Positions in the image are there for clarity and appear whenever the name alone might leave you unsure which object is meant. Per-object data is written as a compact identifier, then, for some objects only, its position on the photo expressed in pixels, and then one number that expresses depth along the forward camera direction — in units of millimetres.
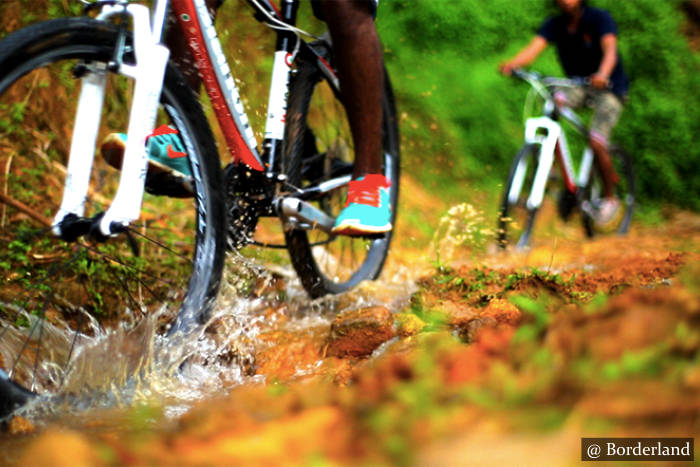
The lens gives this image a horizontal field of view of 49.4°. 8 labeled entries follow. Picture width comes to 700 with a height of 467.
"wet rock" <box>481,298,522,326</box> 2406
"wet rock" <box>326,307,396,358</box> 2436
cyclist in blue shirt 5422
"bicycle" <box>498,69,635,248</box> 4828
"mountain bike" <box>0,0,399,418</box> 1878
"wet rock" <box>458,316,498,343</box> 2154
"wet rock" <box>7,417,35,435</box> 1585
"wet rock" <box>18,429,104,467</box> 1086
